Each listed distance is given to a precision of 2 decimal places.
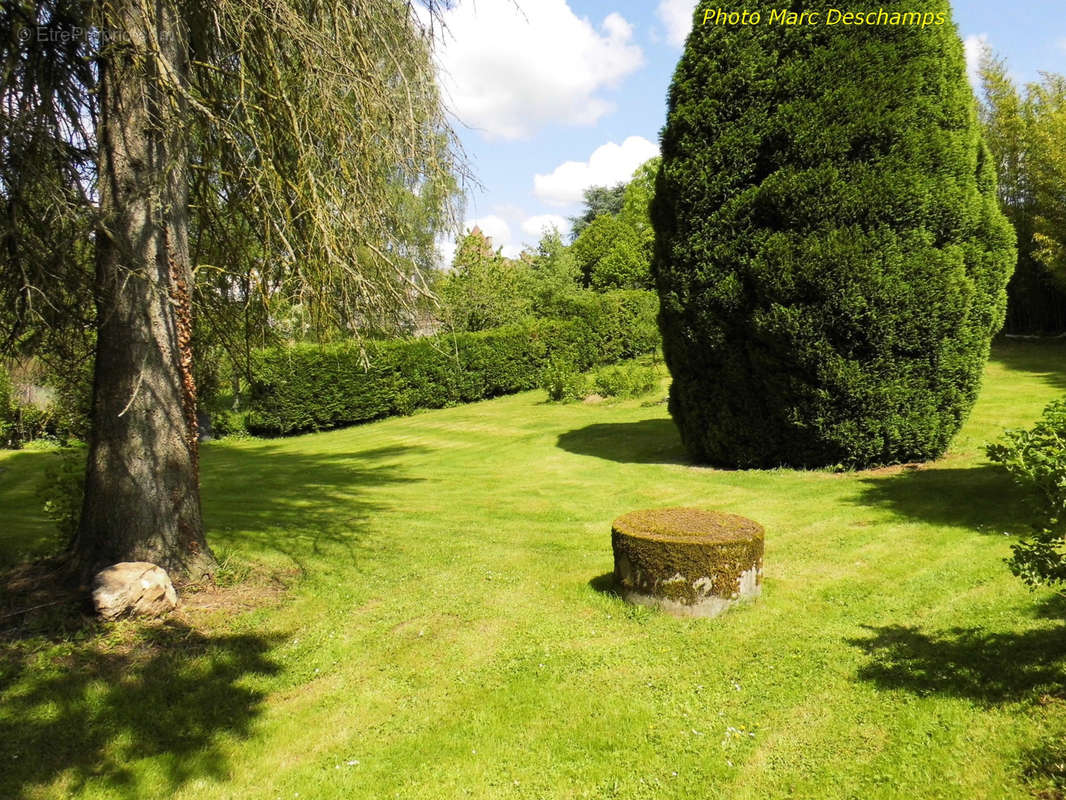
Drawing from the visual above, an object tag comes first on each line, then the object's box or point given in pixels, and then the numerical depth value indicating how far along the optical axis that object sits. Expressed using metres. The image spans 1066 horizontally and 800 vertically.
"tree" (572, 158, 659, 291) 30.41
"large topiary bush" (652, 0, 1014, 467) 7.61
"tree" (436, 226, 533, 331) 23.91
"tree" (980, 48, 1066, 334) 17.41
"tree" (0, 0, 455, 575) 4.86
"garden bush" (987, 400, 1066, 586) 3.08
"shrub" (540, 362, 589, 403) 17.88
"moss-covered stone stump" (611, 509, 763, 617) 4.67
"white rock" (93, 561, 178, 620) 4.57
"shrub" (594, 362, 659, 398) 16.72
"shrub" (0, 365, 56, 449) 17.08
